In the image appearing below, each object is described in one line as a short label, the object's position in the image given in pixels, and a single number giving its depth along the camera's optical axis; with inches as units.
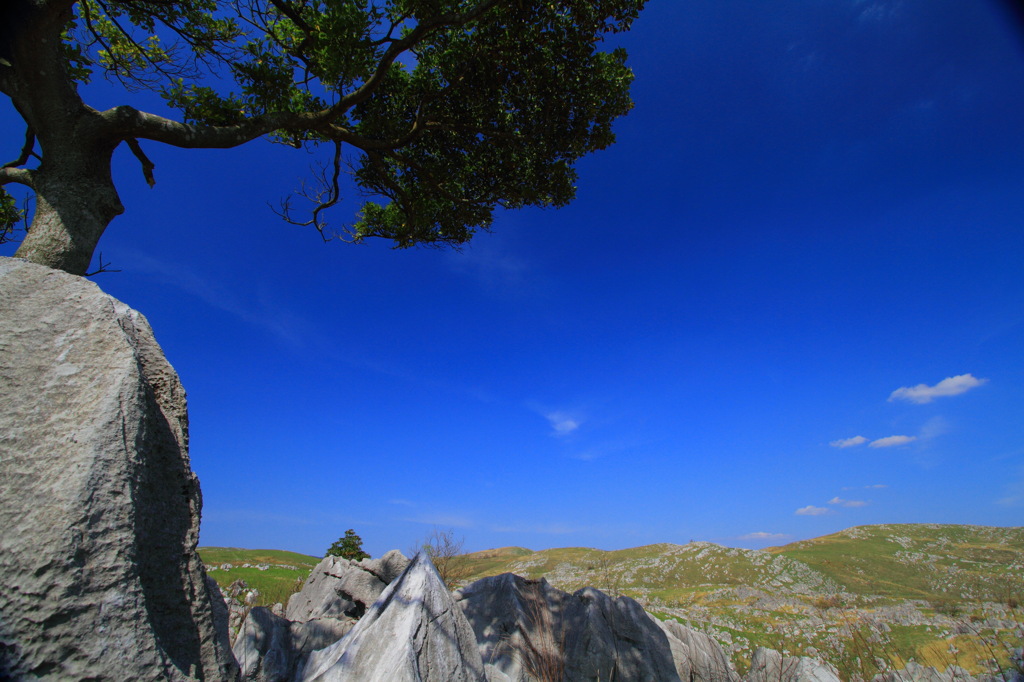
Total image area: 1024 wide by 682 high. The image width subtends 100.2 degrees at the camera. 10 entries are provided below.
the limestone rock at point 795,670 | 353.2
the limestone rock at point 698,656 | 420.8
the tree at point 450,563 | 669.9
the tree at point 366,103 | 227.6
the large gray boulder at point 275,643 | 310.0
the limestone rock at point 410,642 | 140.5
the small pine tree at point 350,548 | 742.5
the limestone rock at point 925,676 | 348.1
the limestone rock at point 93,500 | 90.8
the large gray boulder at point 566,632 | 334.6
